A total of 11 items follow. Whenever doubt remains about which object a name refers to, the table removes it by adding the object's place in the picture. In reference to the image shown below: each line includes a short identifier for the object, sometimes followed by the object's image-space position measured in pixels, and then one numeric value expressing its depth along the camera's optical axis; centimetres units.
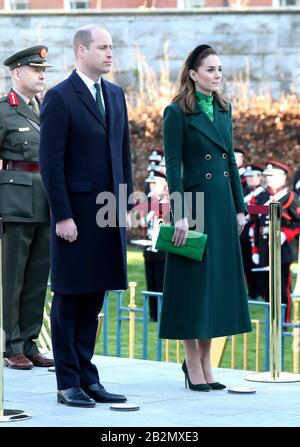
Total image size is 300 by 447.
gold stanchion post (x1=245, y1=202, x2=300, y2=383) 1571
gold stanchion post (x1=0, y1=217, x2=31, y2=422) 1307
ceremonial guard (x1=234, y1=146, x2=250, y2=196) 3412
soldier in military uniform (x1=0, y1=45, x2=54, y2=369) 1648
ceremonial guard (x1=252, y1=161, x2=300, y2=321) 2881
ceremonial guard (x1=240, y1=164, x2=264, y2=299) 3300
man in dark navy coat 1378
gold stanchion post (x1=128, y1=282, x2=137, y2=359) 1964
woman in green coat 1484
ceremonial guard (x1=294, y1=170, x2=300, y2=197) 3655
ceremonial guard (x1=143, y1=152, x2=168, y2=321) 2814
